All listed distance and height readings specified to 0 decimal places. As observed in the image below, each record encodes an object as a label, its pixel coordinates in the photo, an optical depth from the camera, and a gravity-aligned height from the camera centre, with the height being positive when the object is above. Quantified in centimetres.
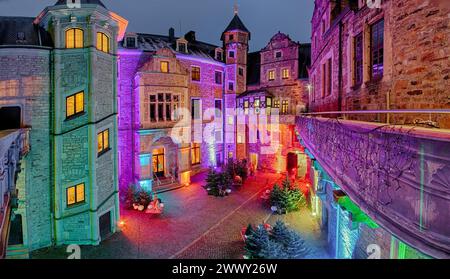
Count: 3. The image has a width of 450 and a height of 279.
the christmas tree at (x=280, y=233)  1031 -405
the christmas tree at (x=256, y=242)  965 -413
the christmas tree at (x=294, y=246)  988 -437
